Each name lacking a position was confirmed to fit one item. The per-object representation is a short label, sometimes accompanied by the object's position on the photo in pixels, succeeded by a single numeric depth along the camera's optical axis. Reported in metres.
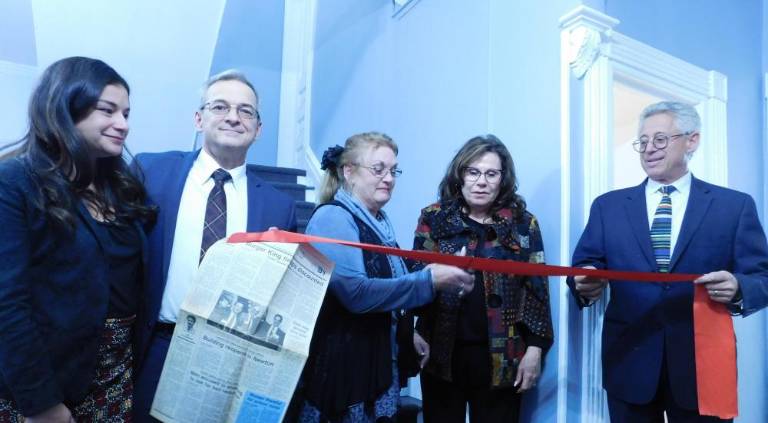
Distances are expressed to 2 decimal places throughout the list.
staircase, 3.75
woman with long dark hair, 0.96
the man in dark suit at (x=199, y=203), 1.29
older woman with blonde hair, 1.36
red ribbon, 1.47
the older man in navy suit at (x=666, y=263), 1.56
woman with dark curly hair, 1.73
